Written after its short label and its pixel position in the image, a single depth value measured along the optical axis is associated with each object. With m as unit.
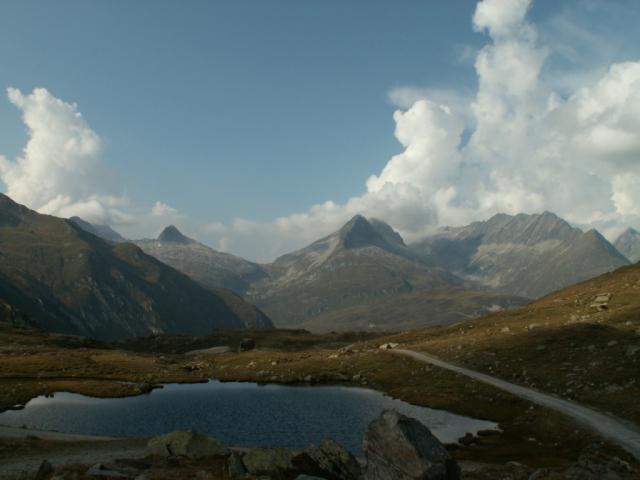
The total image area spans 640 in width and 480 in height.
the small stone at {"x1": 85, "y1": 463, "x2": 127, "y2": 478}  32.50
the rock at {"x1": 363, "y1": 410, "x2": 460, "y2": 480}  24.75
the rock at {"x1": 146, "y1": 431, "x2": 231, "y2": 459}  44.53
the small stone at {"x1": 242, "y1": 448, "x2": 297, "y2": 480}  32.69
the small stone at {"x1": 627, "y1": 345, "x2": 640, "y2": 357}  67.88
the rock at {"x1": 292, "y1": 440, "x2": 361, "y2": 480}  31.19
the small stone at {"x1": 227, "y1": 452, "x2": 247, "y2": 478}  32.97
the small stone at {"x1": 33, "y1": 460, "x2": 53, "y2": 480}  33.97
